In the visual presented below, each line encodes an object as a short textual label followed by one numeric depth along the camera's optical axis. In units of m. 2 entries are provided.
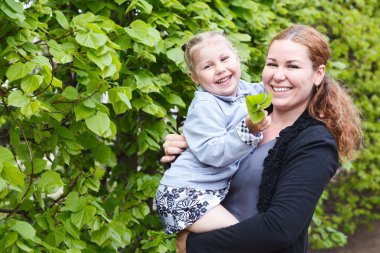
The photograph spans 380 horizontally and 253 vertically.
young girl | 2.43
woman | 2.31
